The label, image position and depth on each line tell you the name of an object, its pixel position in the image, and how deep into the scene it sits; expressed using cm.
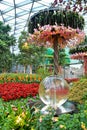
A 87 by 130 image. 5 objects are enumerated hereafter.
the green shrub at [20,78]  430
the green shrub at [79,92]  164
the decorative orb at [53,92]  145
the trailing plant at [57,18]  152
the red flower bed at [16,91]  248
